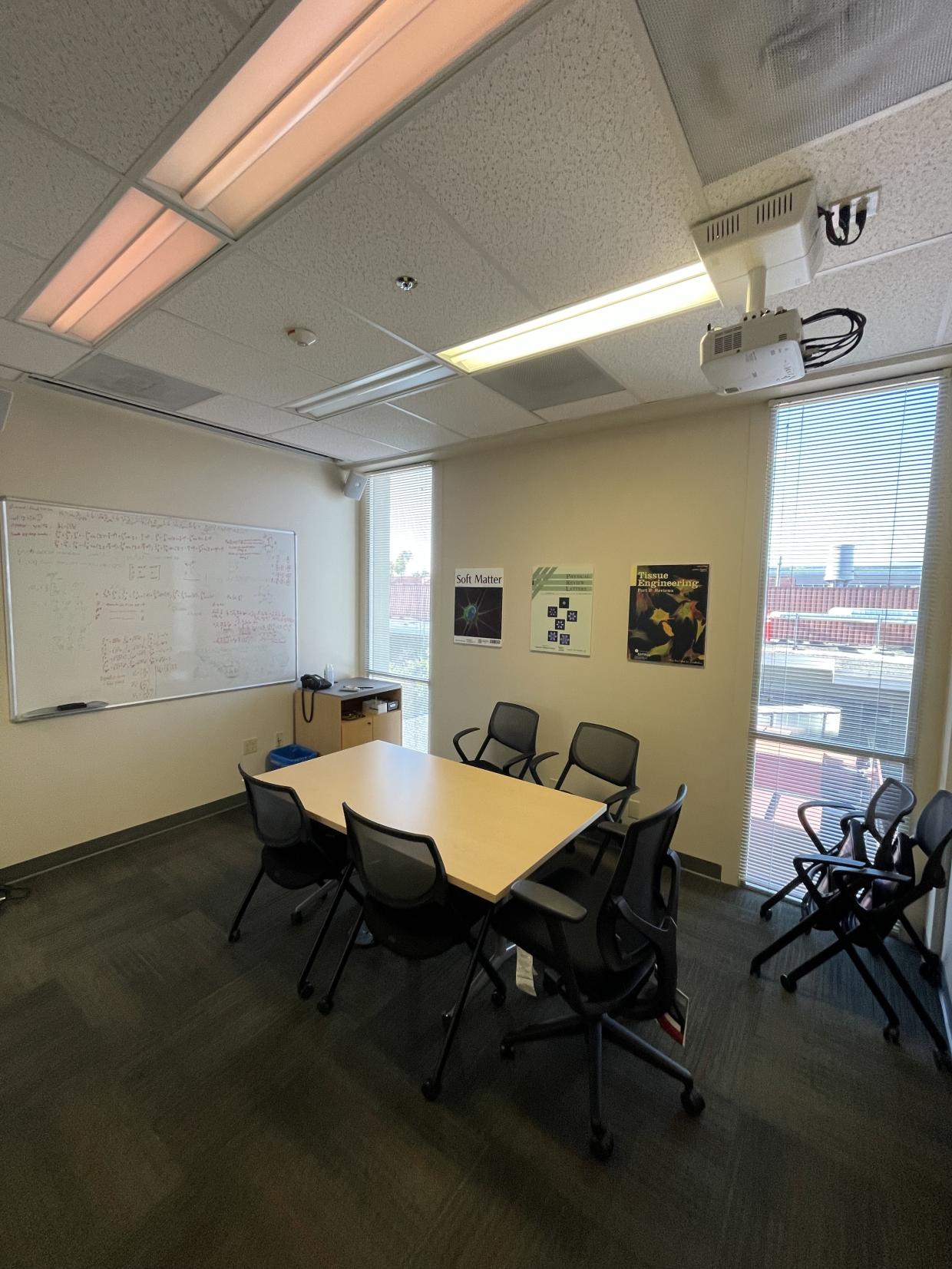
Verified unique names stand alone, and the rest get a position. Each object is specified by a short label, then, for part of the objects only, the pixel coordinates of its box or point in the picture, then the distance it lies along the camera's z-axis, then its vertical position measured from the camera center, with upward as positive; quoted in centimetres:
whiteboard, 281 -13
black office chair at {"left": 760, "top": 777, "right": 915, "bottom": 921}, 214 -104
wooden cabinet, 396 -109
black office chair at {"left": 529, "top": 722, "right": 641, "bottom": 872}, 284 -101
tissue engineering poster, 291 -10
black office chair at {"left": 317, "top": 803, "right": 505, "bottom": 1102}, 165 -113
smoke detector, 201 +107
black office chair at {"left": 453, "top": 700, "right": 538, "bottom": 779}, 339 -102
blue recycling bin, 392 -135
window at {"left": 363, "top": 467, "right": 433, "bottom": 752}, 424 +5
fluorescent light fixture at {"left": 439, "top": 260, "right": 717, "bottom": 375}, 173 +111
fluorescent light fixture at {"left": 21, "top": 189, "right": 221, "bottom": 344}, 150 +112
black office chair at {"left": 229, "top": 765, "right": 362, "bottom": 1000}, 207 -125
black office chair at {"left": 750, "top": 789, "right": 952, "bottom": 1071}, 185 -125
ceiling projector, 131 +101
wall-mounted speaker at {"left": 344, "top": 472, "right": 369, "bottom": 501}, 440 +96
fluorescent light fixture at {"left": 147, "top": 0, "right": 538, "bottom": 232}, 96 +112
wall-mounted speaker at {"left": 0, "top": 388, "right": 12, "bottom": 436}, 251 +94
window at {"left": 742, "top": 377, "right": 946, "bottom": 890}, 239 -3
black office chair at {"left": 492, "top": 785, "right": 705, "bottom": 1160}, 146 -115
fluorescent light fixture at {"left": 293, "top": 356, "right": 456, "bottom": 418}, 241 +111
